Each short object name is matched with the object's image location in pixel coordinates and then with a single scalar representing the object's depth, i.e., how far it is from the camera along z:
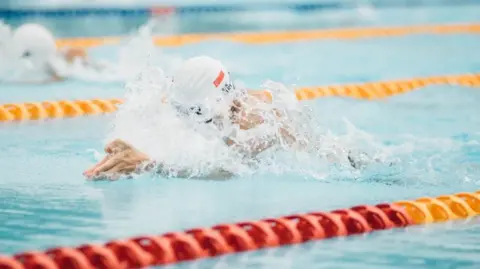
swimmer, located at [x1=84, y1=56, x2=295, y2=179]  9.88
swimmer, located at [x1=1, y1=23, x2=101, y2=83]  16.92
